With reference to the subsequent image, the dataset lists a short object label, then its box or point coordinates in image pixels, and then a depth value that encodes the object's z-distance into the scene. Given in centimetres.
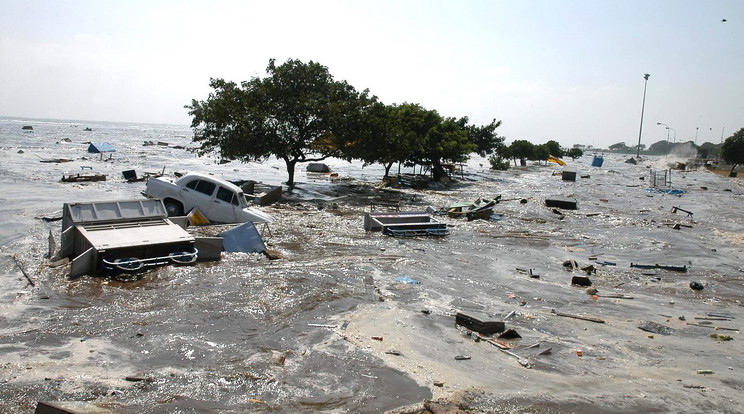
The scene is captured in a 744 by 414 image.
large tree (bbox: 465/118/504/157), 5503
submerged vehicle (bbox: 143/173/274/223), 1585
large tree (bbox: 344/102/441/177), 2887
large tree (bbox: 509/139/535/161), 8031
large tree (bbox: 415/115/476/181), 3791
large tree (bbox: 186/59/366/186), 2630
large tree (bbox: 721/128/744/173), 5688
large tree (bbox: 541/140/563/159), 9891
